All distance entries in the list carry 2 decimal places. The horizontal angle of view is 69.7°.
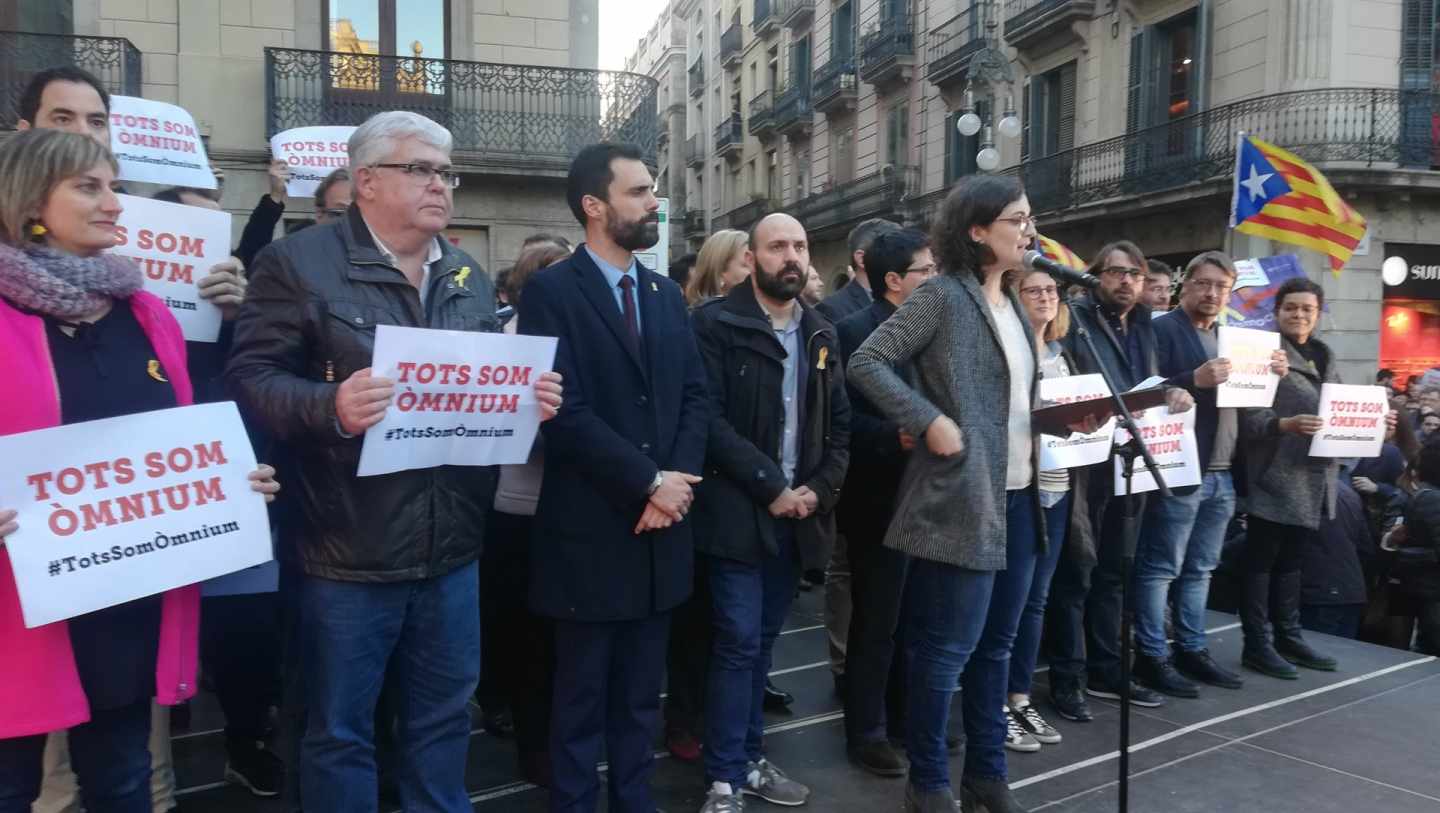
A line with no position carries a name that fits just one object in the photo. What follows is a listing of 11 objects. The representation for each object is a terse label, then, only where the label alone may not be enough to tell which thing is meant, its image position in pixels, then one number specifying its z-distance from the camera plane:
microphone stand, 3.06
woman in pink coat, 2.22
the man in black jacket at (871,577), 4.04
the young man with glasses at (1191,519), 5.01
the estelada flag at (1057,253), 6.22
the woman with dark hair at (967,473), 3.29
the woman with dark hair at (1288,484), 5.31
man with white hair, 2.57
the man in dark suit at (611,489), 3.02
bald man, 3.51
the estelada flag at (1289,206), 7.49
